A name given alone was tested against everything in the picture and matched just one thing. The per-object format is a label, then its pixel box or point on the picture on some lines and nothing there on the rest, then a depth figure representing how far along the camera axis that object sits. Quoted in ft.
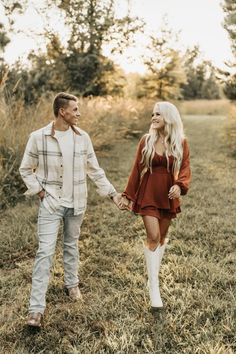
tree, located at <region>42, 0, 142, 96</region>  67.96
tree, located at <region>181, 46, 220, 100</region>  227.61
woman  12.75
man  12.07
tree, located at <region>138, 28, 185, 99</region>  102.73
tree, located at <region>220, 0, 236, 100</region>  51.83
